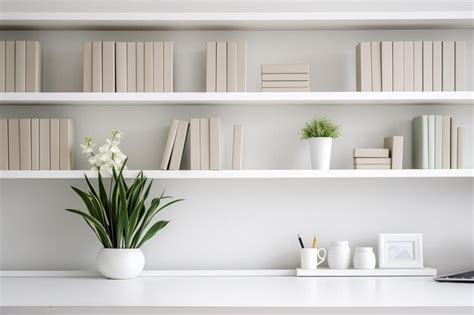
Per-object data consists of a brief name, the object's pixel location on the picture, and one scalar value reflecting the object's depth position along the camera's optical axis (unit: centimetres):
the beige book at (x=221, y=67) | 272
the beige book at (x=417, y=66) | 273
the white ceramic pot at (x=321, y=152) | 272
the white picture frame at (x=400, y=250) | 277
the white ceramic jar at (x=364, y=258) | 274
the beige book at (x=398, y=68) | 272
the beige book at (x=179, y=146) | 272
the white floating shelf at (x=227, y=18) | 270
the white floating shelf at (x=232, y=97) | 268
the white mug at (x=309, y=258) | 274
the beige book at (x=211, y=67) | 272
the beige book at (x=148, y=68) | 272
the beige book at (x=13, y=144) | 269
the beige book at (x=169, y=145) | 271
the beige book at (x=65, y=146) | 270
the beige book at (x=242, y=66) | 271
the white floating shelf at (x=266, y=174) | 265
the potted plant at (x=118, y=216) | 259
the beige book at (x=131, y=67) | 271
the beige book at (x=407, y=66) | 272
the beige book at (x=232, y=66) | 272
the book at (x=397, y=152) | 273
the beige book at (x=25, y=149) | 269
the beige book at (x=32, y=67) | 271
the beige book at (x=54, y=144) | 269
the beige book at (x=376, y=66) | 272
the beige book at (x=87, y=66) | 272
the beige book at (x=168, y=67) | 273
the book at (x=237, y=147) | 272
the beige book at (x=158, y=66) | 272
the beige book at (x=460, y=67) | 273
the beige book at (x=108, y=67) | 271
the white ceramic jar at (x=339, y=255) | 275
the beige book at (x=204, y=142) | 271
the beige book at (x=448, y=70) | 273
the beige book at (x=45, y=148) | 269
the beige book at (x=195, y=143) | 270
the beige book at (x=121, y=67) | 271
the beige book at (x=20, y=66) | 270
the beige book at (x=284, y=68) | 273
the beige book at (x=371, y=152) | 273
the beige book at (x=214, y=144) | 270
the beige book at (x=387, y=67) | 272
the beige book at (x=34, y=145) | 269
